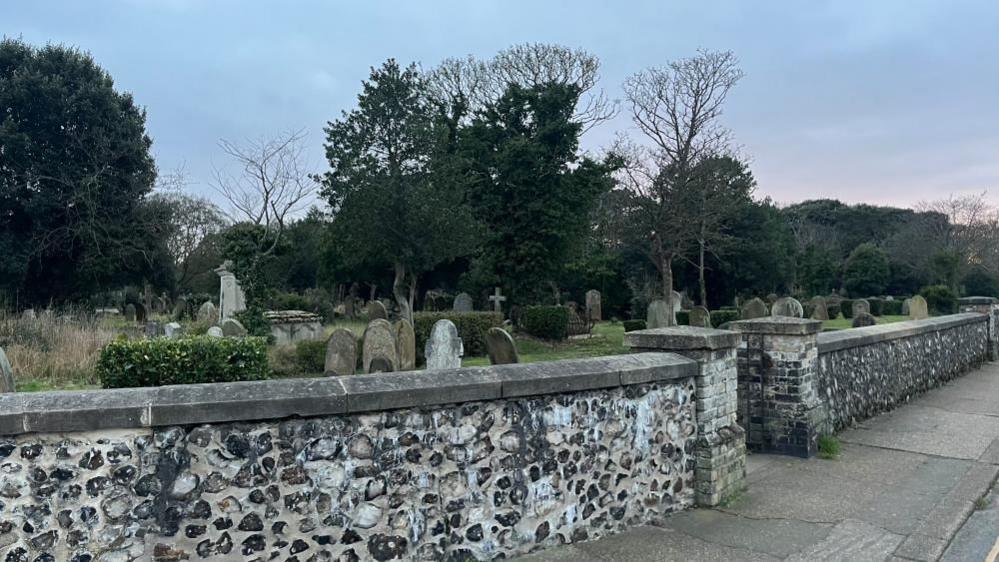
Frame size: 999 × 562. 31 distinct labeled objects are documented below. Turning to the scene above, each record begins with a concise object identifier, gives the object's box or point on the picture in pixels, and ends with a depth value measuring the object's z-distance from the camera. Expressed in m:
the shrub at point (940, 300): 32.22
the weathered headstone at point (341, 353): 11.09
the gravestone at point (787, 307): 19.56
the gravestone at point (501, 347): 8.30
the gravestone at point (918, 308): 21.14
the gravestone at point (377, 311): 18.21
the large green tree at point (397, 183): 22.81
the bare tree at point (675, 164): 25.00
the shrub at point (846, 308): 33.00
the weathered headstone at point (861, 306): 29.32
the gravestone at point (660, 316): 22.58
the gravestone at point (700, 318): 20.42
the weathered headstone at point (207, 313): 21.69
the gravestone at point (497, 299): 24.66
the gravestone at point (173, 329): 15.63
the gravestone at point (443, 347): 11.34
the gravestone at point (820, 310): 28.78
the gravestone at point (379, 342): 11.05
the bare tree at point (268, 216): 18.67
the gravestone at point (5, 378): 5.81
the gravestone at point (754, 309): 18.83
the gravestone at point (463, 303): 27.23
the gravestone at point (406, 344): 12.22
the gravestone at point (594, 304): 31.28
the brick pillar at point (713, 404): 5.52
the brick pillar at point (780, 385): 7.26
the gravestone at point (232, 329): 14.23
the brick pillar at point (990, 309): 17.23
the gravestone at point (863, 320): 21.05
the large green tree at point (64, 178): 20.73
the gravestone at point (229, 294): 20.12
